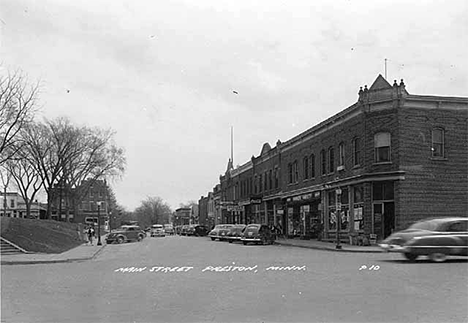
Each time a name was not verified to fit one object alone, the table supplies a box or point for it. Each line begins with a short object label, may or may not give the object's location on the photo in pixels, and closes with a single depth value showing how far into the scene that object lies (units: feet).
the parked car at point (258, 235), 137.69
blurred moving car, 68.54
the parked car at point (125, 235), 162.71
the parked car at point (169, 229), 337.13
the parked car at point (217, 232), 175.30
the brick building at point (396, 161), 114.62
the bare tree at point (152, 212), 570.87
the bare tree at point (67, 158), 179.73
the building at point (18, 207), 304.09
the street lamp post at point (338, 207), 110.97
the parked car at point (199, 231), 244.01
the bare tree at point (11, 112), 115.03
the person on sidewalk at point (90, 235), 160.56
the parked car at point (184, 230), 272.49
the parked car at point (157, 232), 258.37
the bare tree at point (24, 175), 183.11
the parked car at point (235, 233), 157.07
